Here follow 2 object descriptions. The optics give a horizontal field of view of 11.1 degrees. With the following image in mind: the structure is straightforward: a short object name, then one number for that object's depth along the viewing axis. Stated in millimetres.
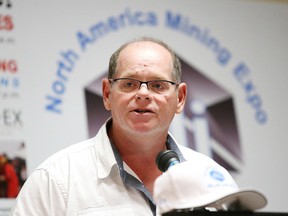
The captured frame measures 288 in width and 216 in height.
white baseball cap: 2188
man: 2483
